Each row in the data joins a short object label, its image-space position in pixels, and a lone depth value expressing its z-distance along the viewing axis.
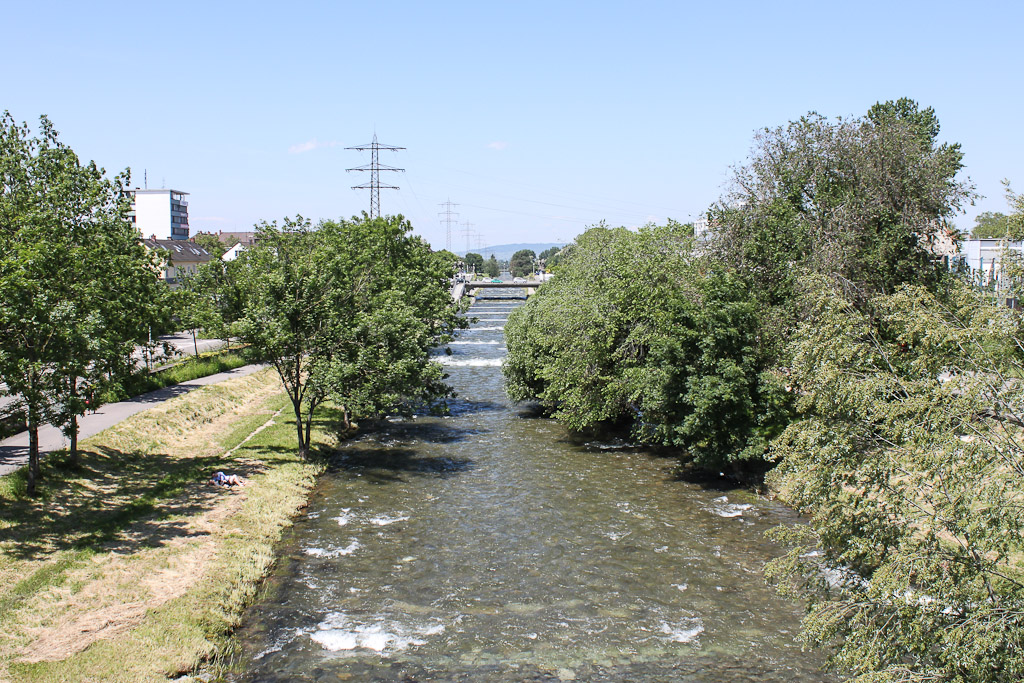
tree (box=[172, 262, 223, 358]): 27.88
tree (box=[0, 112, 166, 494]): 20.70
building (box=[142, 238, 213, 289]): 90.41
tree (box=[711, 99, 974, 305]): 32.31
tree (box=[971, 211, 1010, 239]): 105.78
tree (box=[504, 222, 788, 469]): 28.55
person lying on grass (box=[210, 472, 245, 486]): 28.08
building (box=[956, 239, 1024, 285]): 49.28
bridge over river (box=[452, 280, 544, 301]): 163.21
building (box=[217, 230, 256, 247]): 144.00
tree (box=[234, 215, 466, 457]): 30.53
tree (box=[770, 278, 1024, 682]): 10.31
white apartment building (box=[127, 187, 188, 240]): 174.50
